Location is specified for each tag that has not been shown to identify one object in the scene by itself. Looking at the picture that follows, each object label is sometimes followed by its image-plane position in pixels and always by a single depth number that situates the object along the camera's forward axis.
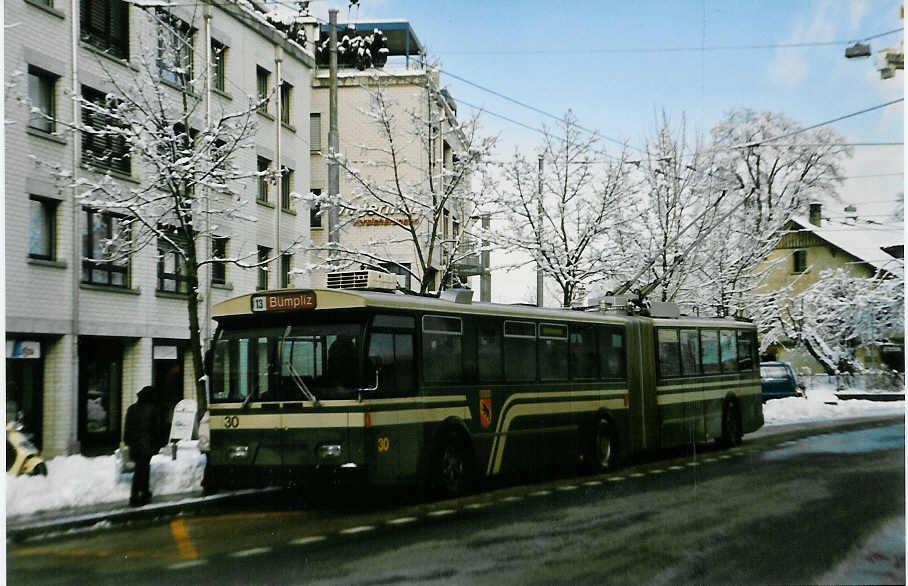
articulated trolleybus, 12.17
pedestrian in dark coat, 12.98
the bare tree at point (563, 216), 22.77
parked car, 17.73
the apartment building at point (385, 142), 17.19
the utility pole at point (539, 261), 24.01
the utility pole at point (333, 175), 17.33
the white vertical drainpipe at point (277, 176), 16.78
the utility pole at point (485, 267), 19.79
